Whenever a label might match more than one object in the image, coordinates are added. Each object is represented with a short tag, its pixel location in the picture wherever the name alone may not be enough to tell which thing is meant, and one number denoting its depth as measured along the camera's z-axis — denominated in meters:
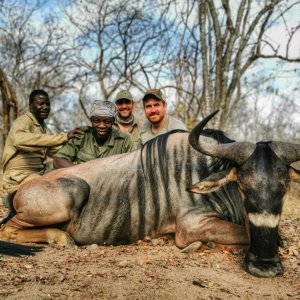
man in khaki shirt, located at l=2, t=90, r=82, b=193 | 4.24
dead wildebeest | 3.12
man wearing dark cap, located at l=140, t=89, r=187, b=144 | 4.83
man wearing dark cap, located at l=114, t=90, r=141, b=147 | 5.50
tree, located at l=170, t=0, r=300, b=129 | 7.87
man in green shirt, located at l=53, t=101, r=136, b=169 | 4.09
